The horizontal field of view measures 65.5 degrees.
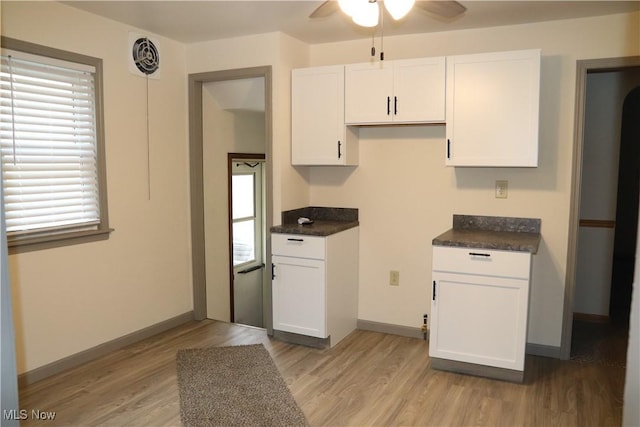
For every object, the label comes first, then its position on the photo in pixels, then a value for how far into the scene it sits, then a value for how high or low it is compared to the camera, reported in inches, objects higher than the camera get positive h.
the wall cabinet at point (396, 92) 134.0 +22.1
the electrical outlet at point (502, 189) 140.6 -5.0
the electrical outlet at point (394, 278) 157.4 -33.7
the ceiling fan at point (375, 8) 84.6 +28.6
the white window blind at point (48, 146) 114.2 +6.1
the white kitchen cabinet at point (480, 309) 117.9 -33.6
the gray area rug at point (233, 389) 105.0 -51.7
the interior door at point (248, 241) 212.5 -31.7
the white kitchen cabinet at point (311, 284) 141.9 -33.0
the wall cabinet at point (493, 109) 124.4 +16.0
